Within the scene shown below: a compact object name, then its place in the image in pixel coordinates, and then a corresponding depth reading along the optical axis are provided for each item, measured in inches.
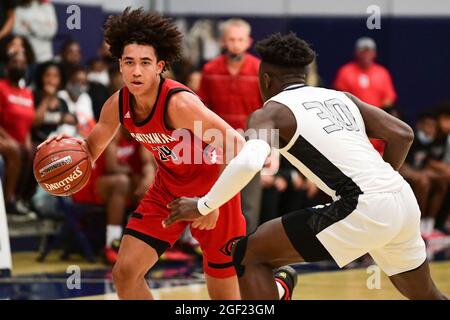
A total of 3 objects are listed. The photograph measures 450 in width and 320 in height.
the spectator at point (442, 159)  479.8
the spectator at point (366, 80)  479.2
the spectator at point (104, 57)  462.0
